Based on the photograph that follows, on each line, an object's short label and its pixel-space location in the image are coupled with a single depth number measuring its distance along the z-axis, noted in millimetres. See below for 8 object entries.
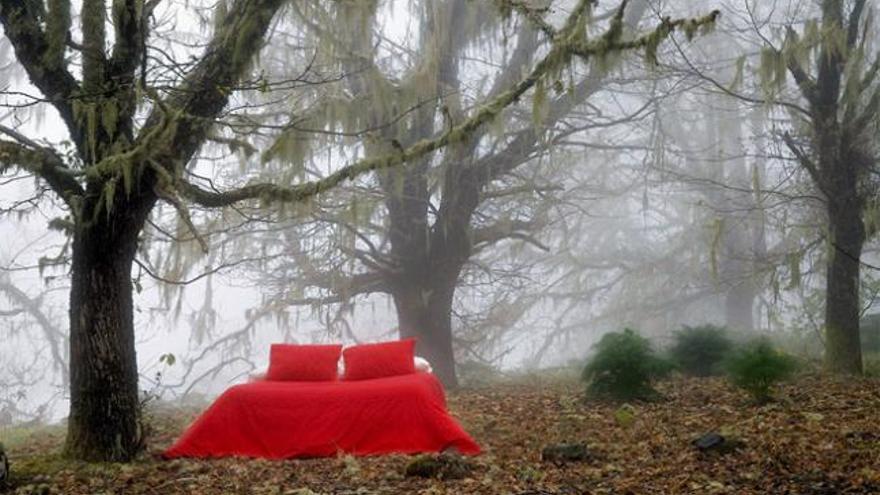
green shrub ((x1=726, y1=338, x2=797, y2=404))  6484
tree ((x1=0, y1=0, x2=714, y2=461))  5344
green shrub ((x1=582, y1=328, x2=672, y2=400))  7422
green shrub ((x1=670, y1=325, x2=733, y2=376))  9117
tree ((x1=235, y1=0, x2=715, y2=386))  9305
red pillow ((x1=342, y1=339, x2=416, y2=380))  7246
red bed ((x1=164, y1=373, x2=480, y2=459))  6027
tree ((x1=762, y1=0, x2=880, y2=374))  7523
